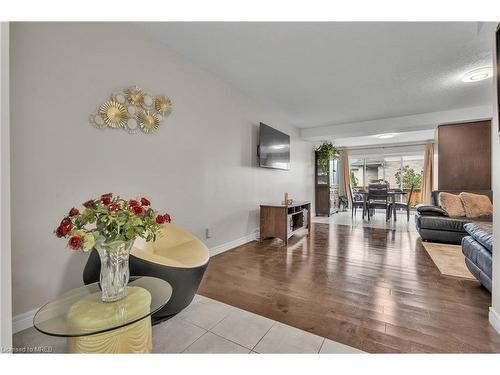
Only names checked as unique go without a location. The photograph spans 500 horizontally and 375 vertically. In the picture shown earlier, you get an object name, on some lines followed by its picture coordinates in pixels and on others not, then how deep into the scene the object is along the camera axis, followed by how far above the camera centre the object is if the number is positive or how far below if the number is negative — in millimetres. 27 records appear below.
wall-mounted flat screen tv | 3814 +692
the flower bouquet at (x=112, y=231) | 995 -204
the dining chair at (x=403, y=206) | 5496 -554
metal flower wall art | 1887 +704
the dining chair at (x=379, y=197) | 5422 -321
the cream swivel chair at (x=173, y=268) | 1436 -561
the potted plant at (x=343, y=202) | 7845 -634
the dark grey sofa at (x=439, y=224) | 3461 -661
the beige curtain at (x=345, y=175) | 8211 +350
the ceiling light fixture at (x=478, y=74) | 2758 +1388
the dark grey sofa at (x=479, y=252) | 1769 -601
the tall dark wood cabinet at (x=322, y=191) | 6622 -190
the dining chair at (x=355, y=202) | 6324 -511
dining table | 5415 -277
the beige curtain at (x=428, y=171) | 6852 +383
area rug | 2401 -962
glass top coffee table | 940 -580
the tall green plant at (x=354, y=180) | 8617 +164
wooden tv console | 3521 -580
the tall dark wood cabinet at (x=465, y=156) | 4281 +540
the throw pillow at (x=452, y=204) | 3654 -356
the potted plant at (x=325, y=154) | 6473 +889
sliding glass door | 7641 +473
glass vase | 1095 -419
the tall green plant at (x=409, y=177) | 7664 +226
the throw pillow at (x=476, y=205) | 3549 -360
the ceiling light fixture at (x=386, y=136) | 5953 +1315
